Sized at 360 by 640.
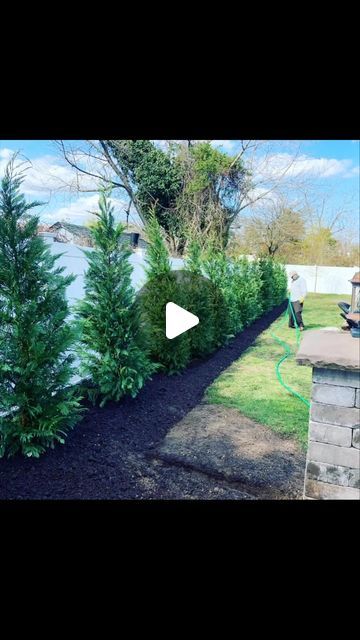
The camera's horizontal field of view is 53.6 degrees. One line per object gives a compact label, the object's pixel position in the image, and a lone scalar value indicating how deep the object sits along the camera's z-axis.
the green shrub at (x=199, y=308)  3.60
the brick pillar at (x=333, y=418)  1.30
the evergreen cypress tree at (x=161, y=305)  3.14
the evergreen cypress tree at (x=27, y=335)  1.85
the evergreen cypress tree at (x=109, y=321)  2.59
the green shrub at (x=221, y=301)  3.96
